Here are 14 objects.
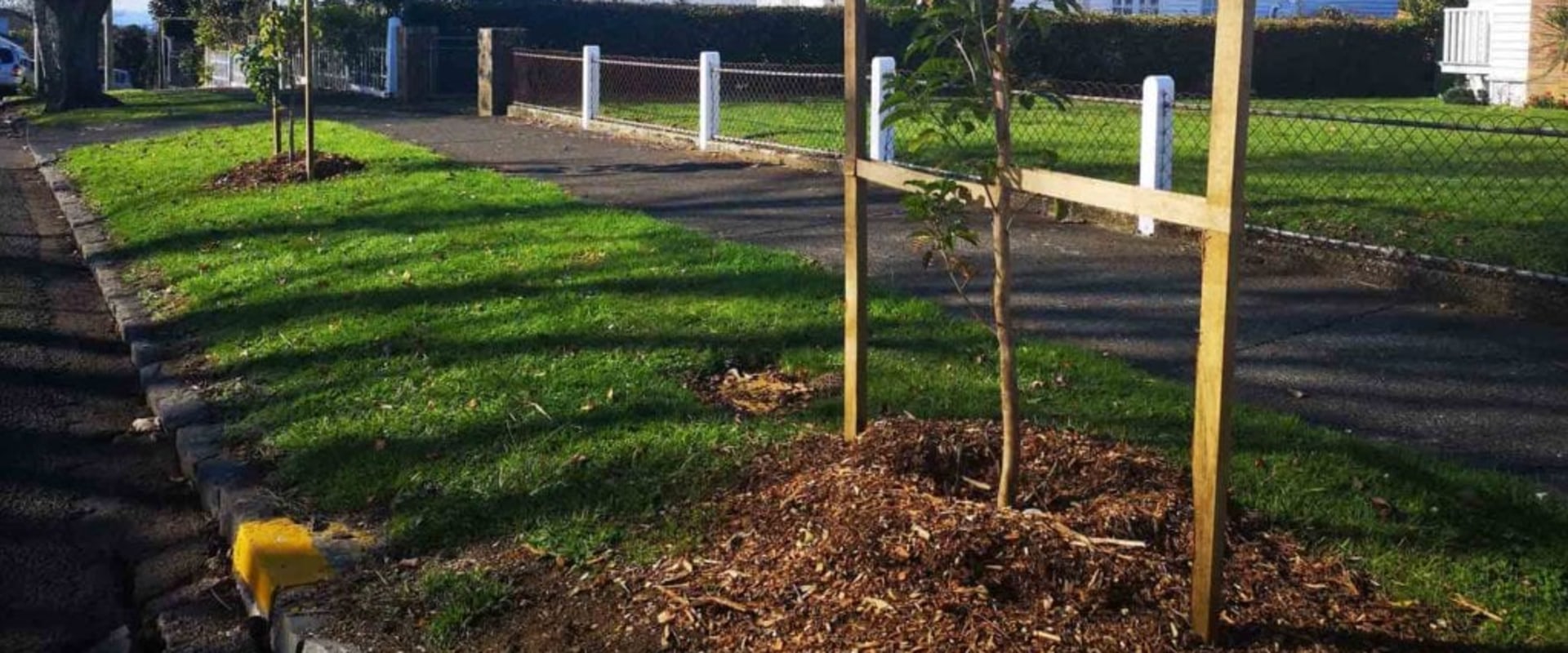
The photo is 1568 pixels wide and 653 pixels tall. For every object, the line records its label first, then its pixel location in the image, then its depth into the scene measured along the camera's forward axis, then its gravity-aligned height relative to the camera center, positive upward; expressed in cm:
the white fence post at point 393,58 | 2750 +53
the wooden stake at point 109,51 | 3982 +86
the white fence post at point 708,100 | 1659 -5
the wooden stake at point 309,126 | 1430 -30
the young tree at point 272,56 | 1521 +30
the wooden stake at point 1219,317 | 381 -49
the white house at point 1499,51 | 2439 +86
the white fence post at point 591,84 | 1953 +11
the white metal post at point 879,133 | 1277 -25
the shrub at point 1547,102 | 2375 +8
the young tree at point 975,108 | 472 -2
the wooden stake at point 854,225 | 541 -42
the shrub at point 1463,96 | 2627 +15
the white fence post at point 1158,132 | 1031 -18
